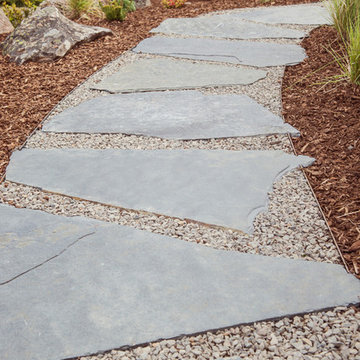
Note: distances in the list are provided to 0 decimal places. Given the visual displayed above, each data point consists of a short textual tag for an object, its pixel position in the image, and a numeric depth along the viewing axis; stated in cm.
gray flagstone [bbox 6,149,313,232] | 212
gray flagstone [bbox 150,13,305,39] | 495
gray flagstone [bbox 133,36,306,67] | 418
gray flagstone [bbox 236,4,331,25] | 544
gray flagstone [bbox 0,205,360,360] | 148
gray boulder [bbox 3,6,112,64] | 438
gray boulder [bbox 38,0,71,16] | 617
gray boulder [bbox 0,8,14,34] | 548
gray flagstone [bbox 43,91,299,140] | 291
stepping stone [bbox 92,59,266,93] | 366
